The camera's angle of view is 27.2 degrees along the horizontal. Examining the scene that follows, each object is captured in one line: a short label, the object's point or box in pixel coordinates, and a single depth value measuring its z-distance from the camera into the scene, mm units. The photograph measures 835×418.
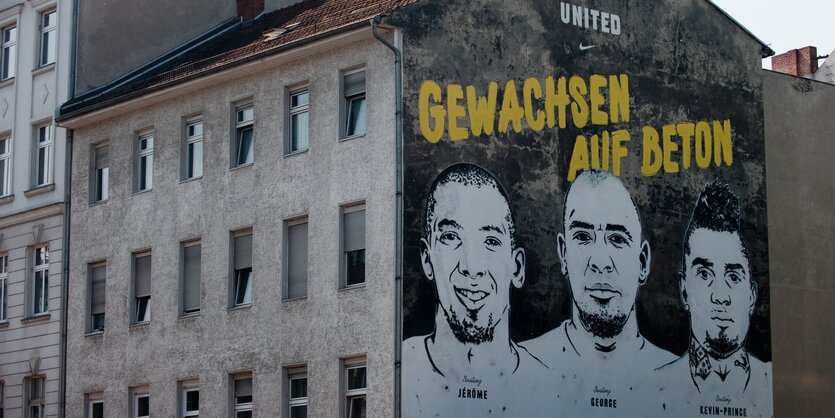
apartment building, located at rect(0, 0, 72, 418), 42719
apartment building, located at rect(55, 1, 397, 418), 34750
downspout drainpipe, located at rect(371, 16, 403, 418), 33375
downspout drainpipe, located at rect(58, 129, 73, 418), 41744
